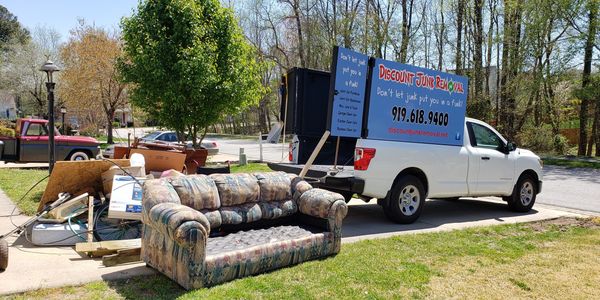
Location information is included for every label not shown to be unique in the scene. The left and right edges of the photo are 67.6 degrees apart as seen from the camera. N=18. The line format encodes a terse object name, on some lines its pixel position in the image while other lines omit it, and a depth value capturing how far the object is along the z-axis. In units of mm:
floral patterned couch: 4180
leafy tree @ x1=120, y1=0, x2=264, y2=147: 12812
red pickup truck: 14211
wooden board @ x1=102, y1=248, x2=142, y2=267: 5004
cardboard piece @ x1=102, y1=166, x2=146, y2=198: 7113
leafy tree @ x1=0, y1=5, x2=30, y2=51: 51219
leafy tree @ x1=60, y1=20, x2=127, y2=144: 26047
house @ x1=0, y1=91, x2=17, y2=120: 48888
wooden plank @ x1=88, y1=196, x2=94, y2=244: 5818
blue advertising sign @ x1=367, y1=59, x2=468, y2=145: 7371
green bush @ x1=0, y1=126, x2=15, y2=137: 14570
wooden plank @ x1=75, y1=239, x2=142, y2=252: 5320
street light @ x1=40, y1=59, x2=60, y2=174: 10193
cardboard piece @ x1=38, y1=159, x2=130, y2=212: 6809
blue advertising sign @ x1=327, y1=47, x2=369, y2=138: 7027
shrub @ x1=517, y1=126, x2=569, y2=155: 24516
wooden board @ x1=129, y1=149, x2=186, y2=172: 8984
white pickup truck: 7039
